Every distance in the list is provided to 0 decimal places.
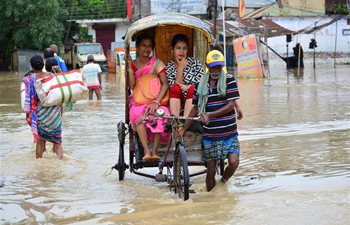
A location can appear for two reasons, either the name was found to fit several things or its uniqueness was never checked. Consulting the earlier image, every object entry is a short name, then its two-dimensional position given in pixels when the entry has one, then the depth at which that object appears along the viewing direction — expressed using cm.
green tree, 6683
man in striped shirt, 1102
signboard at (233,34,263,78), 4436
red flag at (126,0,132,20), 7202
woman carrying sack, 1439
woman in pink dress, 1206
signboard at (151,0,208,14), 6734
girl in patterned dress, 1213
